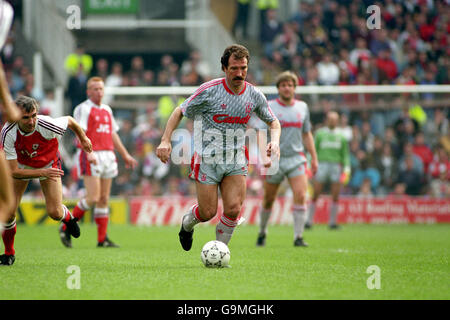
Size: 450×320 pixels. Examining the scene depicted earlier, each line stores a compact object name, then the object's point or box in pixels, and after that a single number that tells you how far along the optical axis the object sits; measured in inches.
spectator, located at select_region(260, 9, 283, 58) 944.1
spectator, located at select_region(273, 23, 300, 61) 903.7
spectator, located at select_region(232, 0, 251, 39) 988.6
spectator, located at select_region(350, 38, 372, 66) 860.0
